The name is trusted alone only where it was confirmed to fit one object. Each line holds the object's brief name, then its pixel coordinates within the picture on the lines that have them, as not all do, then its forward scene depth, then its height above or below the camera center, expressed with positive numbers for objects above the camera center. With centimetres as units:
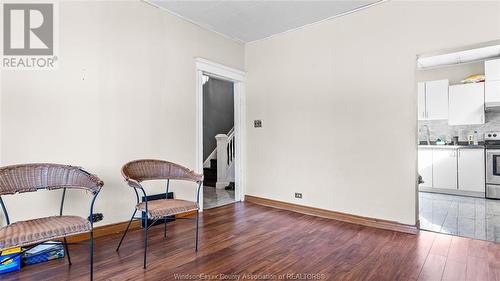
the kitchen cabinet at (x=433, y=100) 547 +84
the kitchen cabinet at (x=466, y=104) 504 +68
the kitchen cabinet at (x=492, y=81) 479 +107
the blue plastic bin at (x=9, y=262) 204 -98
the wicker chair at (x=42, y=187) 162 -38
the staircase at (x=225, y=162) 575 -51
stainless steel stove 465 -60
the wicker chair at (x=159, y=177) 221 -39
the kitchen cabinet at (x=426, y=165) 538 -58
